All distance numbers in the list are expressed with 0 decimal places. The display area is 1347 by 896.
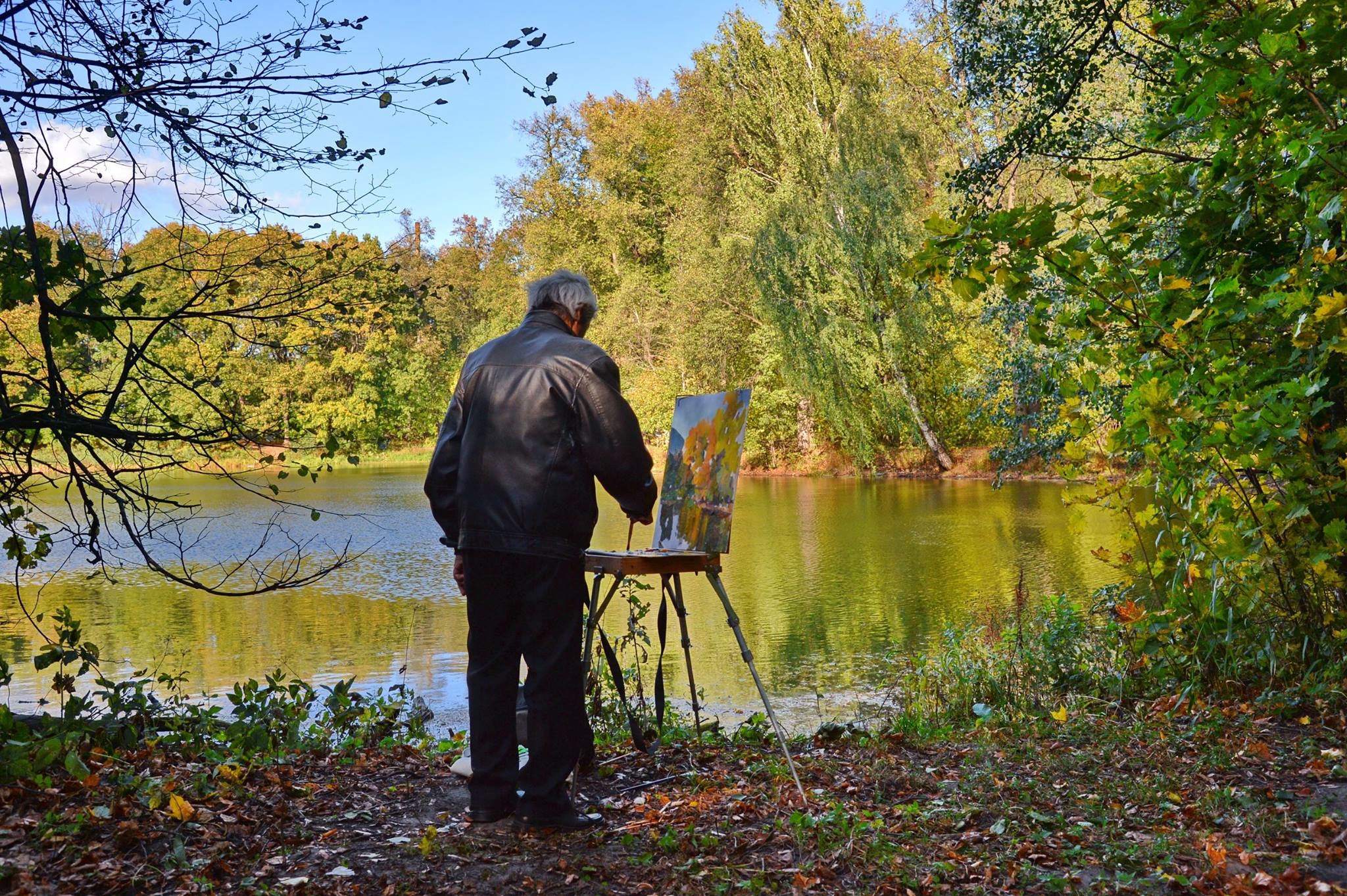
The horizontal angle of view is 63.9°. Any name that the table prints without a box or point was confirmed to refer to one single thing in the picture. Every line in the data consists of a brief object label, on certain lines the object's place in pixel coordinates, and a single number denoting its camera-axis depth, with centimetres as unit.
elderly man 304
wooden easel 348
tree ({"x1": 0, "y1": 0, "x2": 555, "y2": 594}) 320
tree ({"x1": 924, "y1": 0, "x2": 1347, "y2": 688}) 346
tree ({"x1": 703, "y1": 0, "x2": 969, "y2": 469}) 2166
